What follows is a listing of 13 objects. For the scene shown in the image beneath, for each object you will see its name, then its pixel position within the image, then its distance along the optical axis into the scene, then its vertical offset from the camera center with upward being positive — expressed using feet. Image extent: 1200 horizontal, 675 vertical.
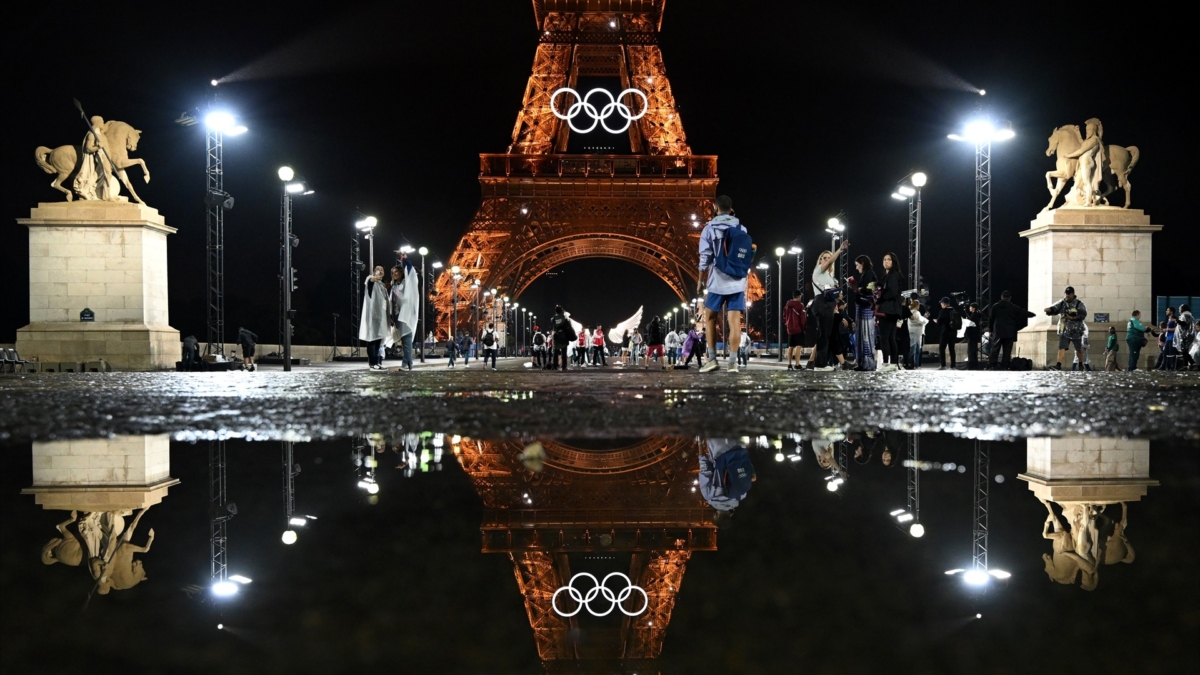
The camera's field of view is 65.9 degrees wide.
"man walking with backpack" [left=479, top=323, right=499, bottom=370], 90.12 -1.72
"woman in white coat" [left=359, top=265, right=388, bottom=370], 43.57 +0.49
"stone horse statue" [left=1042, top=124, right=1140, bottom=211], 66.59 +11.56
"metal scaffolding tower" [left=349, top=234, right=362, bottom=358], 105.29 +5.95
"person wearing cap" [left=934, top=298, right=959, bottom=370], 59.82 -0.06
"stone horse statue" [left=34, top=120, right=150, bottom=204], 62.49 +11.34
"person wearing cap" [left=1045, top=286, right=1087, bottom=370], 56.75 +0.45
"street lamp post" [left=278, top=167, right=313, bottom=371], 67.82 +6.30
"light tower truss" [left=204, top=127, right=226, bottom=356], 76.64 +10.71
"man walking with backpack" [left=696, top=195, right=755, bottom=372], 32.94 +2.40
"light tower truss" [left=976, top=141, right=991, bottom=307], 78.64 +11.41
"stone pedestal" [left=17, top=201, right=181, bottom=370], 61.62 +2.98
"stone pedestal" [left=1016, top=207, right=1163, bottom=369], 65.41 +4.28
